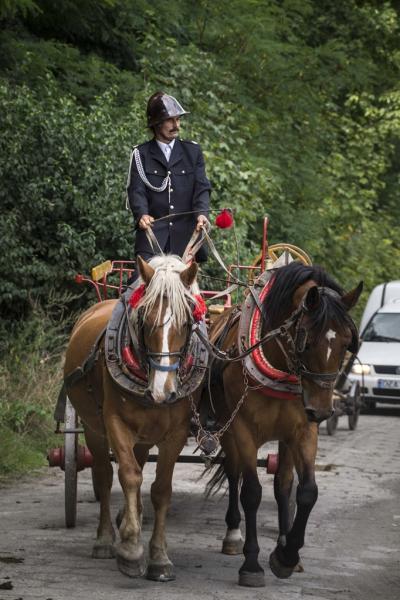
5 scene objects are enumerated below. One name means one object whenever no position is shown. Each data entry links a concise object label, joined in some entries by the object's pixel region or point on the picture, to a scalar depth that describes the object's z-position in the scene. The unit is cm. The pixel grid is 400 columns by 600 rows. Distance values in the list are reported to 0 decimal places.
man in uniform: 1544
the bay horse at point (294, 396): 1316
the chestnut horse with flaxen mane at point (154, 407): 1312
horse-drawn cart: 1668
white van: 4047
